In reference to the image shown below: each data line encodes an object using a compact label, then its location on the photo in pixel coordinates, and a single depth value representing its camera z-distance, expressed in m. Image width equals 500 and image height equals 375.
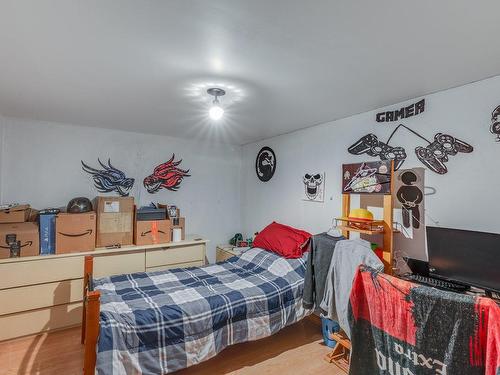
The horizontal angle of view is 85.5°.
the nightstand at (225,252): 3.97
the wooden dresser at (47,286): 2.74
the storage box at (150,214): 3.52
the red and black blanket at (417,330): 1.10
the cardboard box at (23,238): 2.76
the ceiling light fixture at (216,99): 2.20
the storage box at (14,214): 2.88
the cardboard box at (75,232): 3.02
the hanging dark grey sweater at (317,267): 2.28
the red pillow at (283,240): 3.09
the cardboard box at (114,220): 3.31
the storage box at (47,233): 2.96
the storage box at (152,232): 3.48
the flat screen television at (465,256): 1.69
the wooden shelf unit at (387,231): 2.21
